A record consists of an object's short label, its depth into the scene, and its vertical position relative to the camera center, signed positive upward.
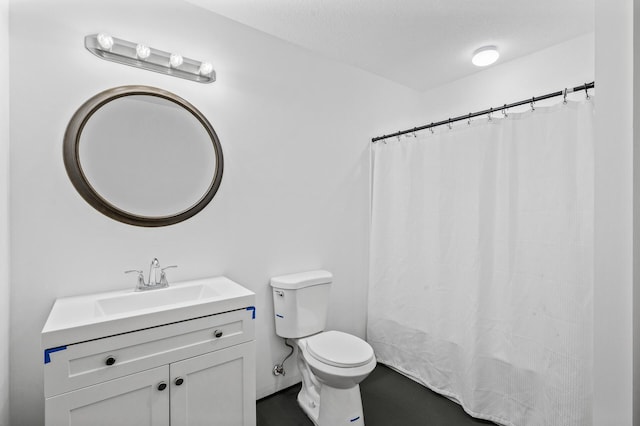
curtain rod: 1.54 +0.63
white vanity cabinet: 1.20 -0.69
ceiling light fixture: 2.32 +1.17
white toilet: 1.75 -0.80
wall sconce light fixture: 1.59 +0.82
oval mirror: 1.60 +0.31
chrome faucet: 1.68 -0.35
